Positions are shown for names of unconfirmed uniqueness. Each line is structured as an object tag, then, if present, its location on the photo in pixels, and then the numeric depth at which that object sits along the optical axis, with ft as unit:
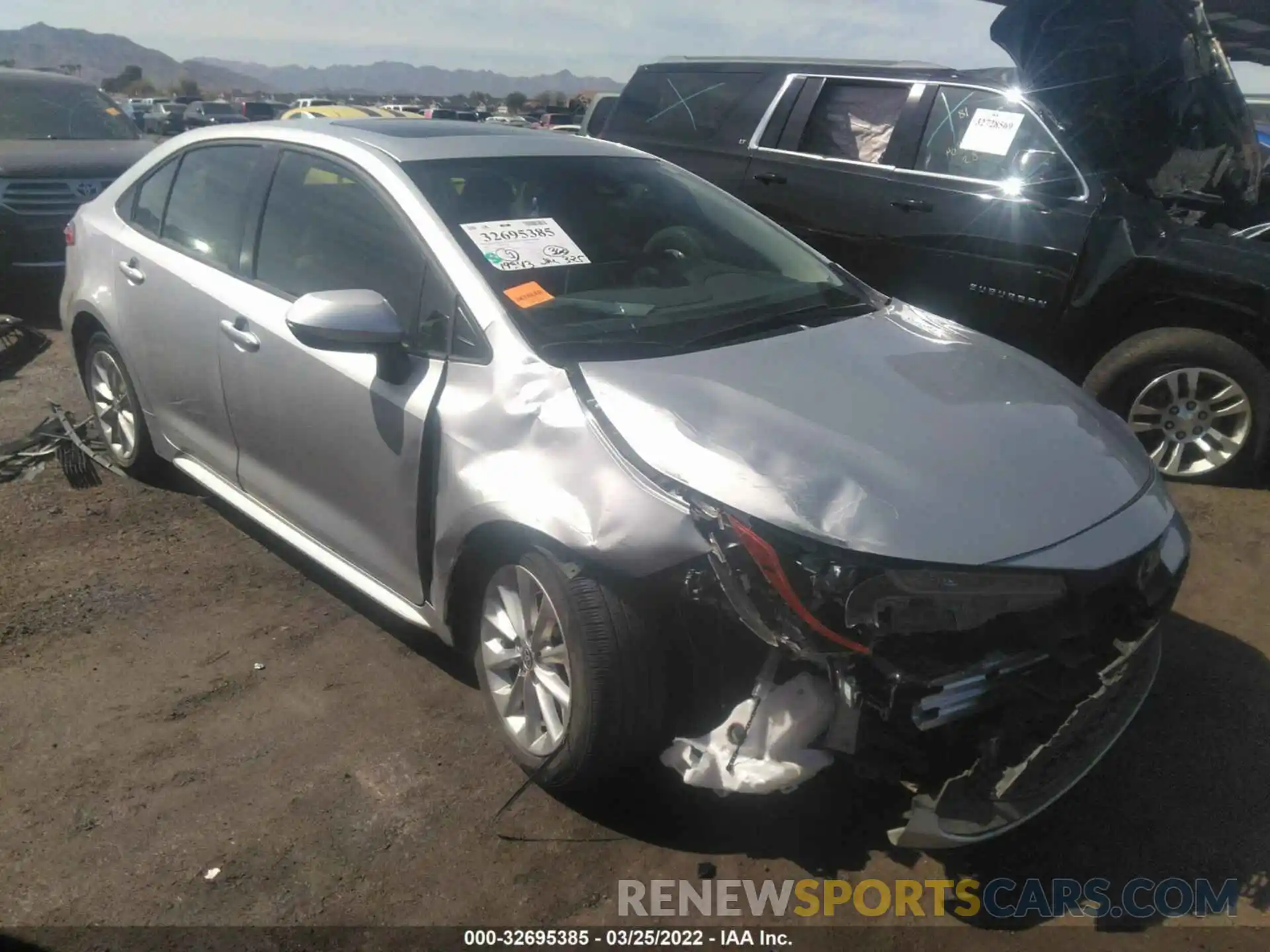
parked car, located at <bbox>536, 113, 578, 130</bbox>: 87.86
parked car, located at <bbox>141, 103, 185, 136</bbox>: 111.34
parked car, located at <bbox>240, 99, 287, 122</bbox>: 108.58
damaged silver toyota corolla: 7.32
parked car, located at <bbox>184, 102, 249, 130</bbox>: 109.81
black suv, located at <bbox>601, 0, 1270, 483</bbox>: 15.69
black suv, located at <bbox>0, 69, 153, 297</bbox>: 25.58
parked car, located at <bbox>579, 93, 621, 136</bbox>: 23.97
